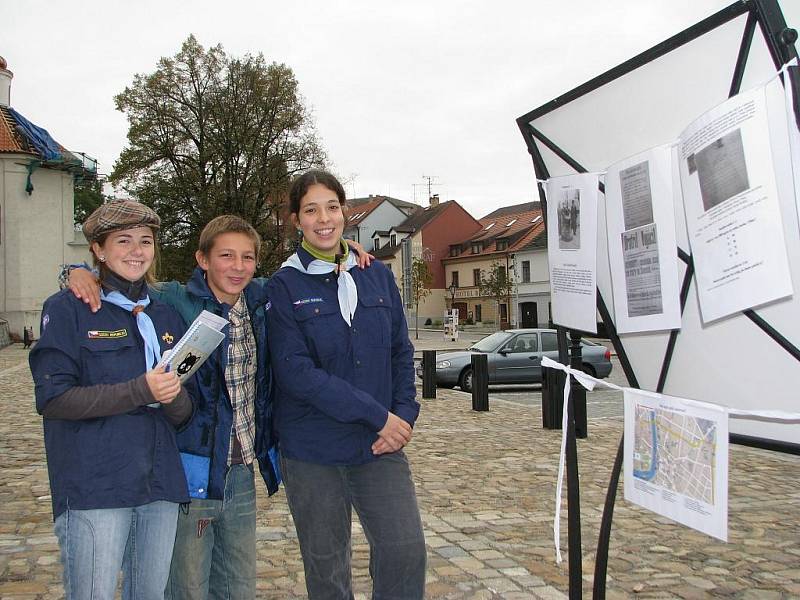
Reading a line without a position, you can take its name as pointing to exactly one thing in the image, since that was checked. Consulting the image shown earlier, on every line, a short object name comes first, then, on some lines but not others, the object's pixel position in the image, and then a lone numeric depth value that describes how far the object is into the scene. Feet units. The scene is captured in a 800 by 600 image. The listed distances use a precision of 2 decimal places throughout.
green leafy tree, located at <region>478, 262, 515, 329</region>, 183.42
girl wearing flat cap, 7.91
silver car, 52.54
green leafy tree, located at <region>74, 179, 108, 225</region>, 187.16
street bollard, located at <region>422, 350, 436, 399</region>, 46.03
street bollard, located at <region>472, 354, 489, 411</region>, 39.70
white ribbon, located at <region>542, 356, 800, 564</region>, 7.22
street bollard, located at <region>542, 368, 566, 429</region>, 32.89
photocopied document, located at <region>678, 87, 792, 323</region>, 6.83
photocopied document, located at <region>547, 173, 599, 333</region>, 9.84
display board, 7.18
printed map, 7.68
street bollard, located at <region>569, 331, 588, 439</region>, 28.89
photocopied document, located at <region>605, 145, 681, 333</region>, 8.52
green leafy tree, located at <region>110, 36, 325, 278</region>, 106.22
